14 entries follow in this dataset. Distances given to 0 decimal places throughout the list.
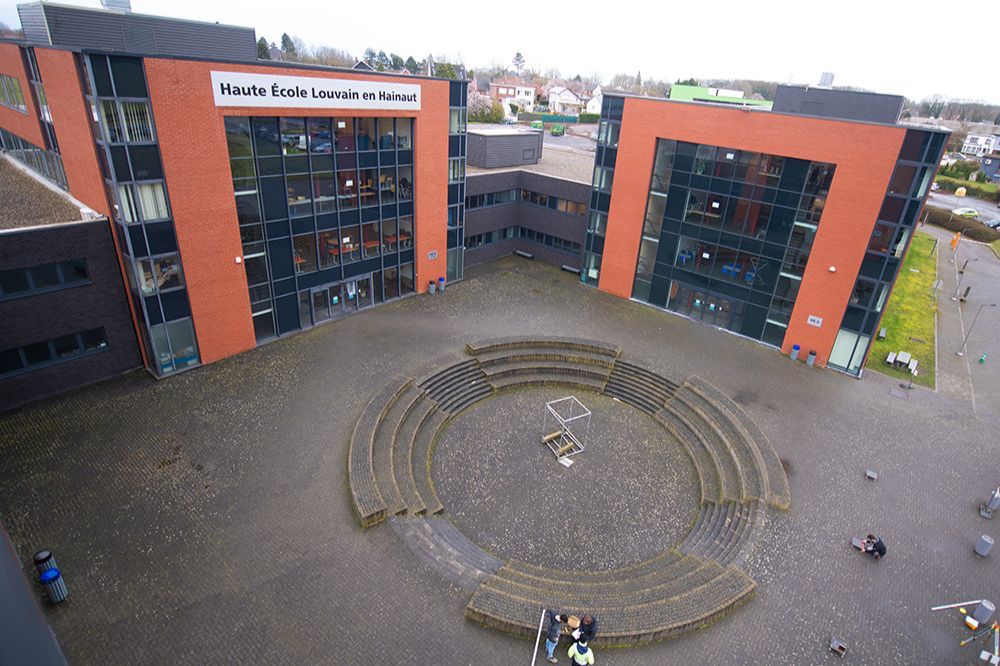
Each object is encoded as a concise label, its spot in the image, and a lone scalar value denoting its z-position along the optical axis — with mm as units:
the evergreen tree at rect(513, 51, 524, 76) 182250
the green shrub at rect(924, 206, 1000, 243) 52053
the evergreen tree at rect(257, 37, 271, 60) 64044
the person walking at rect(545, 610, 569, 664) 12120
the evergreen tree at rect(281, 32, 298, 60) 125738
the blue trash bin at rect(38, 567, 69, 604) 12062
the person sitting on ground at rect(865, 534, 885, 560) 15070
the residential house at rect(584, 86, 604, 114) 120519
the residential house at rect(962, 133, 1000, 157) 96250
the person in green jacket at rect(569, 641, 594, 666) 11820
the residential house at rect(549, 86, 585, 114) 125625
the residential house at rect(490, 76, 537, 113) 122812
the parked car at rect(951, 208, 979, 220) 55719
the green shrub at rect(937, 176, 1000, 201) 68875
